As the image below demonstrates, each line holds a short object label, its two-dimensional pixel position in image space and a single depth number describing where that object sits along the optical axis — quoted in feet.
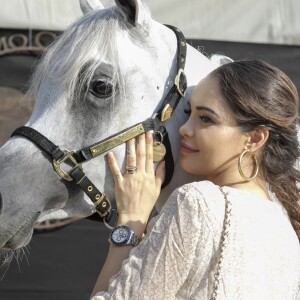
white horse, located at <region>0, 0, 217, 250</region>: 5.04
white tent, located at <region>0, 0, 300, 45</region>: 9.66
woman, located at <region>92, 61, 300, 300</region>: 4.02
